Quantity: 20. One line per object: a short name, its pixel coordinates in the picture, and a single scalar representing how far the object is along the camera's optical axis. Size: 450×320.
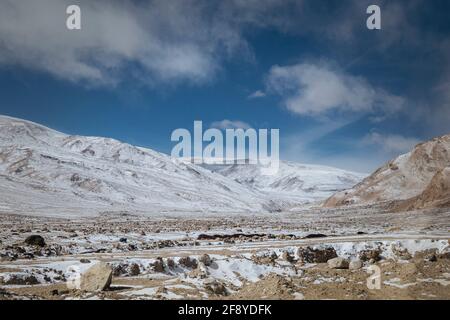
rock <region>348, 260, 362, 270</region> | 20.67
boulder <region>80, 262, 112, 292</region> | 15.27
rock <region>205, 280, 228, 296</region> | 15.77
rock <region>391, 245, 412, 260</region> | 23.17
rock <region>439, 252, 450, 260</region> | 21.50
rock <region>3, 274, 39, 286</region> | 16.84
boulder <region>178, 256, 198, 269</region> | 22.05
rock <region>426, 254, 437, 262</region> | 19.58
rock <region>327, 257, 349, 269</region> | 20.95
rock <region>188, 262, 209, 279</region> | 17.14
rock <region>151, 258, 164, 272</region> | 20.77
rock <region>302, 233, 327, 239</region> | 35.89
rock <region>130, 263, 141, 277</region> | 20.04
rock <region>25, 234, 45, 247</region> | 28.60
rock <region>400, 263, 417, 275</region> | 16.41
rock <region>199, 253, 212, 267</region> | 20.05
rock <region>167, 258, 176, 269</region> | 21.31
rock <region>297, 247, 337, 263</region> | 24.83
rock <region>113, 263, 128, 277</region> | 19.59
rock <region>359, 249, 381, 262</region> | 24.28
